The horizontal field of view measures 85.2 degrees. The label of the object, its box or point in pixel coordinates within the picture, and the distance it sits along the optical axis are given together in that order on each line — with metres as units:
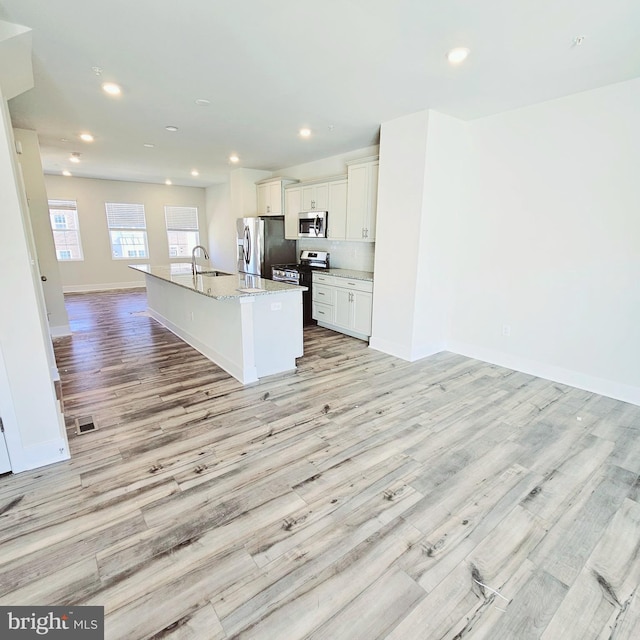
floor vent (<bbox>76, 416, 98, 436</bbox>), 2.66
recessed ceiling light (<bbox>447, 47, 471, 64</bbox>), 2.44
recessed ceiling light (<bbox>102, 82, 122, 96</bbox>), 3.05
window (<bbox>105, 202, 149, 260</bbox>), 8.86
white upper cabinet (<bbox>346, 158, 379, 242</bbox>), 4.57
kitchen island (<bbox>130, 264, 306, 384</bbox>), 3.42
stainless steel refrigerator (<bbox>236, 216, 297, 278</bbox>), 6.29
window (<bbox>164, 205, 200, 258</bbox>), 9.70
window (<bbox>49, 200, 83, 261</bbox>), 8.21
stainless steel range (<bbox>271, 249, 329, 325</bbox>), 5.61
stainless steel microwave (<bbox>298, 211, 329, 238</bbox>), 5.45
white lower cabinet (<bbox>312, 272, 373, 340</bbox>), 4.70
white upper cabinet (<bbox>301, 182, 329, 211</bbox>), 5.41
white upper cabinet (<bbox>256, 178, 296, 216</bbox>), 6.28
